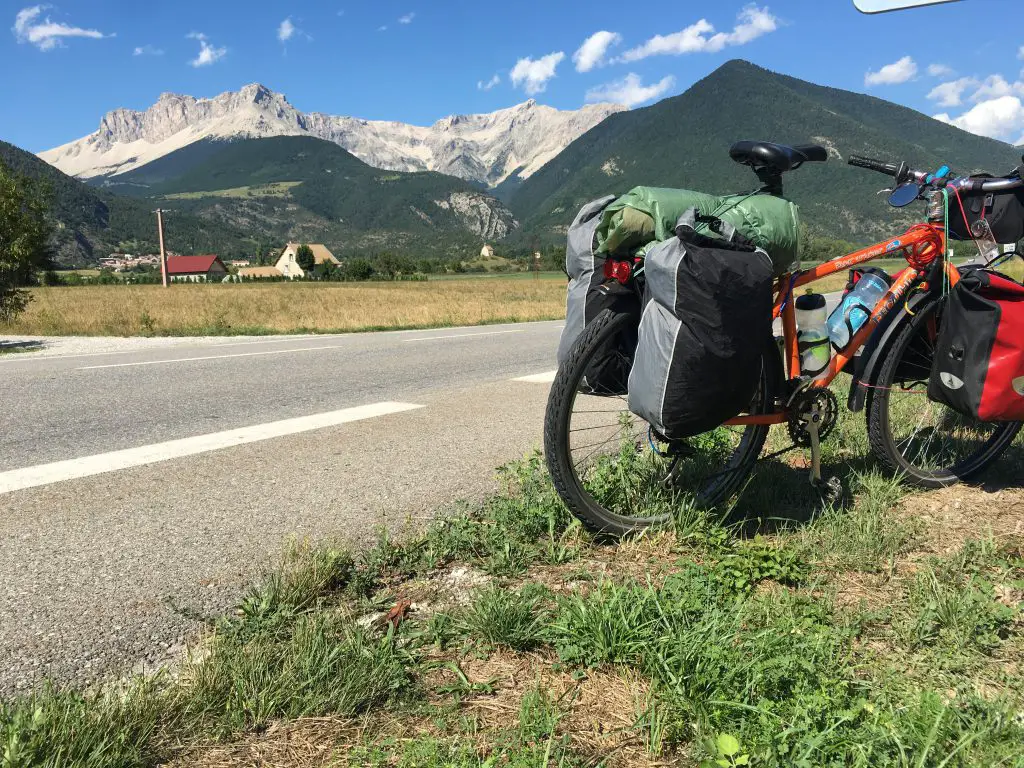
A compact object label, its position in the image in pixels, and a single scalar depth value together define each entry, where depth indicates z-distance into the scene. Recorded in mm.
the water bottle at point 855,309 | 3176
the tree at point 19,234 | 12297
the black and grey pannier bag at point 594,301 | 2676
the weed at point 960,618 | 1972
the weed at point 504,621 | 1995
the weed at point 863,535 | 2496
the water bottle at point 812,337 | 3053
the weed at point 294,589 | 2051
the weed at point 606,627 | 1895
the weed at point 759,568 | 2284
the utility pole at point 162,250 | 57000
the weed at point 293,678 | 1644
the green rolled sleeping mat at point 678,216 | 2541
